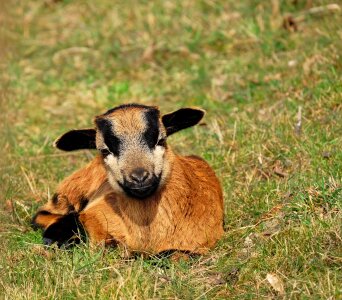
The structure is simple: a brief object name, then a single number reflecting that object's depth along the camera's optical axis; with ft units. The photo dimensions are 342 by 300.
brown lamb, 44.73
